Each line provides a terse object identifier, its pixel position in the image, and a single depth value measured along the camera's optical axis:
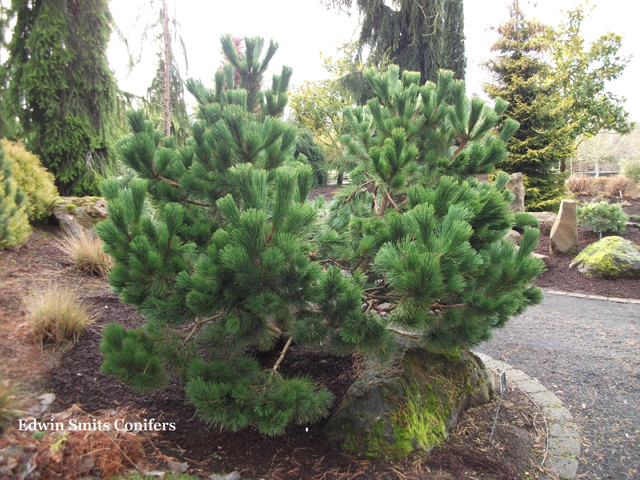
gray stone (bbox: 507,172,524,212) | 9.60
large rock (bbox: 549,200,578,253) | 7.70
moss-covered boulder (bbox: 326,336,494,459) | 2.18
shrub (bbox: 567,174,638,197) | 13.71
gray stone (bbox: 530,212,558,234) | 9.11
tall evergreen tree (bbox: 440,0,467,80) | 11.35
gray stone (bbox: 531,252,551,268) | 7.23
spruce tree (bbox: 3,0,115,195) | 5.93
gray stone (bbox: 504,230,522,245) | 7.95
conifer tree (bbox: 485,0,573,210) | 10.92
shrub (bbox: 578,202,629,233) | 8.14
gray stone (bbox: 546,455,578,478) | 2.18
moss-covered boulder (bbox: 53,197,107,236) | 5.10
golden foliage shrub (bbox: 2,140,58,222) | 4.88
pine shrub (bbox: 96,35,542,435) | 1.70
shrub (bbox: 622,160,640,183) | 13.83
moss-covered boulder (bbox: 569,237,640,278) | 6.57
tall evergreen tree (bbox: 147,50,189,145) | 7.69
